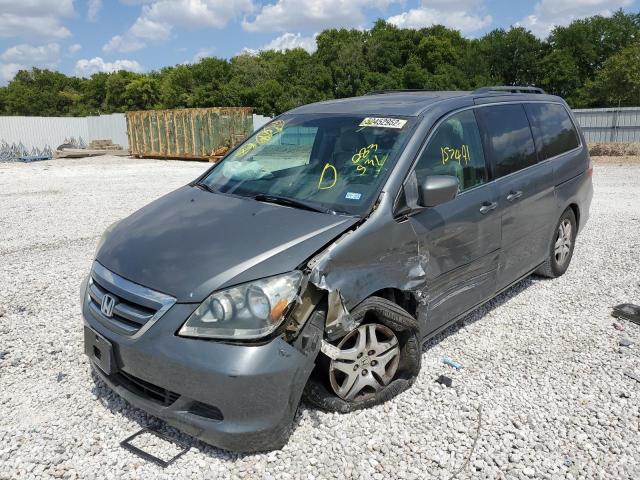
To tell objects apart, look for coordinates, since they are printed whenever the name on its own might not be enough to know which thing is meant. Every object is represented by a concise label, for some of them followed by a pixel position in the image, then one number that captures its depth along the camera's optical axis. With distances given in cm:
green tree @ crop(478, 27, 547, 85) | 5103
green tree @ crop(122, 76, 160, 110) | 6250
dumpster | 2352
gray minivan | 262
